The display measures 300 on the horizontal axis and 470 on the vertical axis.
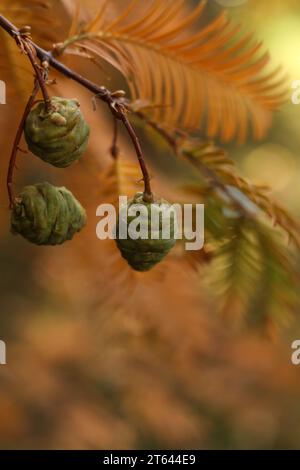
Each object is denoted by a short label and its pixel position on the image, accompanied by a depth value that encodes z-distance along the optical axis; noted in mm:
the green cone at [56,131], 331
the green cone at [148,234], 353
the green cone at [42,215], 344
